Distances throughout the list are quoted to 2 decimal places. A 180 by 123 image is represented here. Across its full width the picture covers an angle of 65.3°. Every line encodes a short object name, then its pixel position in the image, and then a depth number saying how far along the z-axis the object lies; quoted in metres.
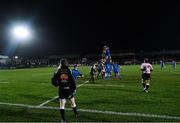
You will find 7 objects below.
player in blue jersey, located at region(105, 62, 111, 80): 13.12
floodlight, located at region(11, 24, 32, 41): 35.84
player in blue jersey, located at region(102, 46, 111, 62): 12.37
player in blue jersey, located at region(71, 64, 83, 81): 9.62
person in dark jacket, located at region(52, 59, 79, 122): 4.51
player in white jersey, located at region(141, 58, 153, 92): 8.04
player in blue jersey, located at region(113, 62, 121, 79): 13.66
